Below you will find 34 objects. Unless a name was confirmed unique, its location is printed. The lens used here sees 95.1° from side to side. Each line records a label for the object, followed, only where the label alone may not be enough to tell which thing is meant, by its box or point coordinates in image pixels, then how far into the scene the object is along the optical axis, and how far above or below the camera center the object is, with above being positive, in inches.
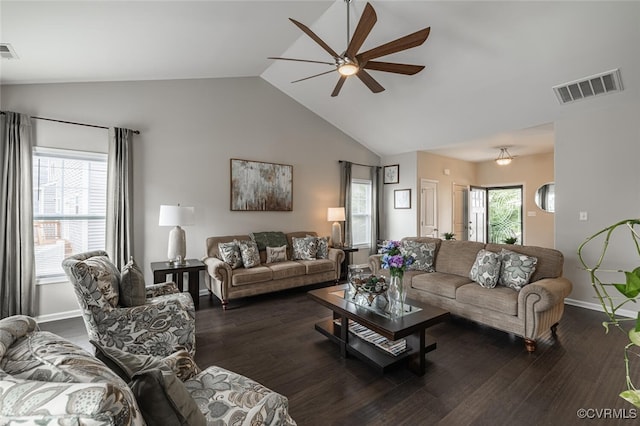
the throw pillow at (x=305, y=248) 193.0 -22.8
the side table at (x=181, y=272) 140.9 -28.8
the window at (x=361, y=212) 253.1 +1.7
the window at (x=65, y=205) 136.0 +4.2
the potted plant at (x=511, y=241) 153.9 -14.0
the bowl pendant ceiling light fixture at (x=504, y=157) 231.9 +47.8
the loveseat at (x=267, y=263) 153.6 -30.0
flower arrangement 99.3 -16.0
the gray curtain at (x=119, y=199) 145.7 +7.3
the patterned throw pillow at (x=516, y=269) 118.2 -22.7
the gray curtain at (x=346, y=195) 239.0 +15.6
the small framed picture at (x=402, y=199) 244.1 +13.2
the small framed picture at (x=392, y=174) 253.8 +35.8
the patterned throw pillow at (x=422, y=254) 155.4 -21.4
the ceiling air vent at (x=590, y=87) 132.4 +61.0
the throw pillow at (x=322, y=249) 197.2 -23.8
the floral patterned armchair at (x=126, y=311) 82.7 -29.6
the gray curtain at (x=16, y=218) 123.3 -2.0
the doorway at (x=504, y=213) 266.1 +1.2
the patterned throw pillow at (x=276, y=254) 182.9 -25.4
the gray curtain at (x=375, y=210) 257.3 +3.6
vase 101.6 -27.3
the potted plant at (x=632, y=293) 23.6 -6.6
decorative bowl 103.7 -26.0
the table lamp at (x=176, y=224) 143.5 -5.1
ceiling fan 97.7 +60.6
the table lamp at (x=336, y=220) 219.5 -4.6
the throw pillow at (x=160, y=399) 35.9 -23.0
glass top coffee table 90.1 -38.2
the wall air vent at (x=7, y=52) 101.7 +58.0
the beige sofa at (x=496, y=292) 105.9 -32.1
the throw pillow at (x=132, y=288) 91.9 -23.7
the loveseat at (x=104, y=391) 26.3 -18.1
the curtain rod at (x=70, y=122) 131.7 +43.2
